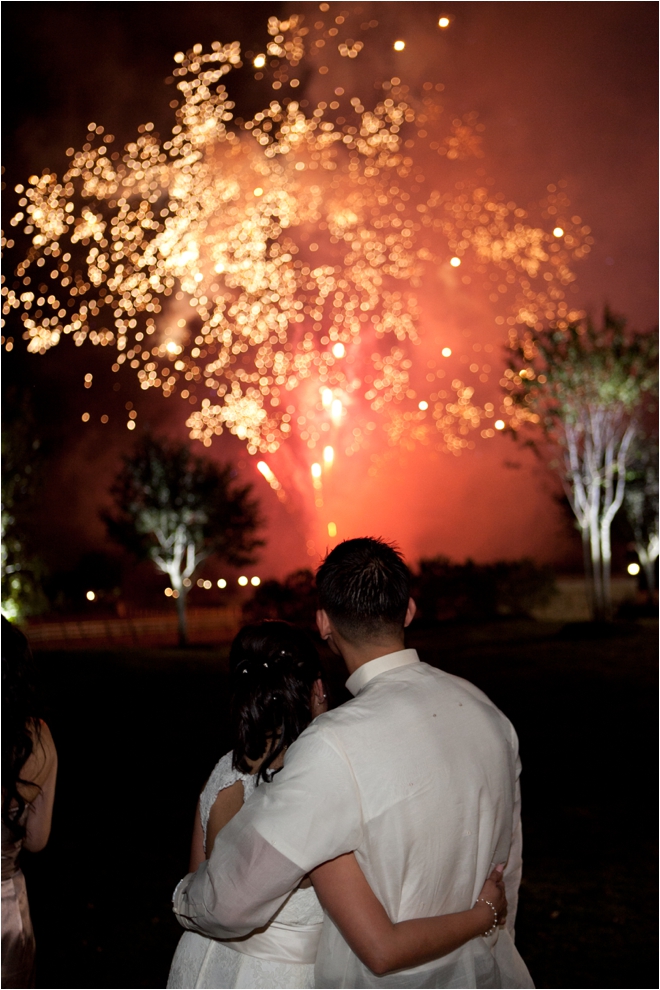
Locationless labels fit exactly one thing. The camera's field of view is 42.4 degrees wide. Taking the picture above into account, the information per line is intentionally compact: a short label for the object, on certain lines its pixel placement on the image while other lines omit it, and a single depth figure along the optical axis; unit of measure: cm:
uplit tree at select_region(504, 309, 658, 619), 2433
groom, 184
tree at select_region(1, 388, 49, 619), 2742
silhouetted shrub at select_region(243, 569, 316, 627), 2394
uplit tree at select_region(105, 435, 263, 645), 3072
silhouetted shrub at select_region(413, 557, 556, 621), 2694
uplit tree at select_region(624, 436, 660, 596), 3175
